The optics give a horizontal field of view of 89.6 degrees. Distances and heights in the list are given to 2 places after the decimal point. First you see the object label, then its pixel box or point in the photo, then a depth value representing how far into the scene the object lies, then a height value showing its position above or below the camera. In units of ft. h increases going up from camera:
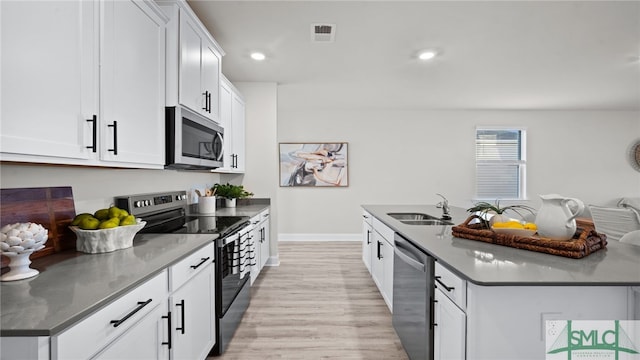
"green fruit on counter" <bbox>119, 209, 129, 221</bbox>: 5.22 -0.62
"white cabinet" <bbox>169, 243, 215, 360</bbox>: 4.79 -2.15
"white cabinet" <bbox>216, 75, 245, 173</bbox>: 10.98 +1.85
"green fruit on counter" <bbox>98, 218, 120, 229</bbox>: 4.89 -0.72
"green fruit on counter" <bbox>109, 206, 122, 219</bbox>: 5.19 -0.59
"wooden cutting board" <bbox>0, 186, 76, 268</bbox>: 4.20 -0.50
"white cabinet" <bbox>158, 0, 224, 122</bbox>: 6.46 +2.60
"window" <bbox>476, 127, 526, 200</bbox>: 20.18 +1.06
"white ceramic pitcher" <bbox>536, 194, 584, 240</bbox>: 4.79 -0.60
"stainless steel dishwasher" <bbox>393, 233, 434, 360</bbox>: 5.26 -2.27
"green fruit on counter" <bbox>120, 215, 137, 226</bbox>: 5.12 -0.71
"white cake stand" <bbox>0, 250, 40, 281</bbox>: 3.59 -1.05
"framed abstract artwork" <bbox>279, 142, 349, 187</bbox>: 19.67 +0.81
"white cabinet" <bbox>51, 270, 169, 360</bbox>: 2.84 -1.57
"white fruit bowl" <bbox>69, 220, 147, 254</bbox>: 4.78 -0.95
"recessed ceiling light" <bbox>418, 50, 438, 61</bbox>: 10.50 +4.10
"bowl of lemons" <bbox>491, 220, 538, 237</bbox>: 5.12 -0.82
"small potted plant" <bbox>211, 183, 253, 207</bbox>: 12.26 -0.61
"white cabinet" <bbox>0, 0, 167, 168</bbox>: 3.25 +1.19
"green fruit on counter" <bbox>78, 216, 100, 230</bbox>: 4.83 -0.72
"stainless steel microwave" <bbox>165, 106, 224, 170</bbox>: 6.36 +0.83
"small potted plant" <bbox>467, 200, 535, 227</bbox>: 5.73 -0.67
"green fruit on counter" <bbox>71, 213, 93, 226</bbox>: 4.91 -0.65
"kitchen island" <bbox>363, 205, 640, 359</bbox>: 3.74 -1.46
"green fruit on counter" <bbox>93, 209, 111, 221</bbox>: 5.21 -0.63
